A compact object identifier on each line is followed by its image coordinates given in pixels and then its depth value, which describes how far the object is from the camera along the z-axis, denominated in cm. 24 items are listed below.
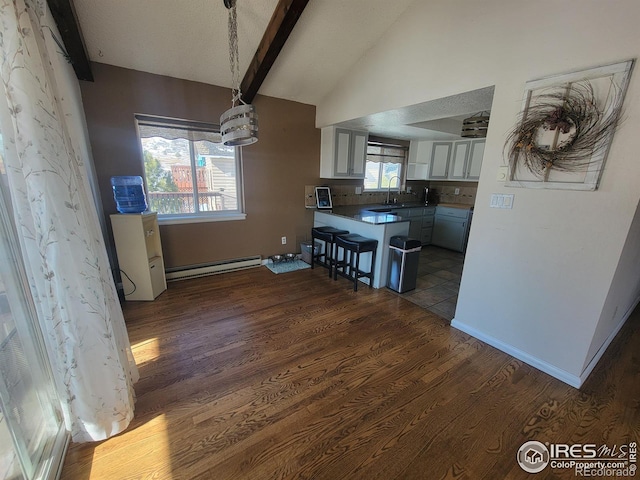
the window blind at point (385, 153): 492
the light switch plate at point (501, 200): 203
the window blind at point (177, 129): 305
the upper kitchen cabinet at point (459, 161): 473
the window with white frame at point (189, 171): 315
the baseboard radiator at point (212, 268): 347
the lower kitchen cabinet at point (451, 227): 477
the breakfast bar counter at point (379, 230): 325
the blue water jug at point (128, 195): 282
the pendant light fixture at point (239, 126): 187
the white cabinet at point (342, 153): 406
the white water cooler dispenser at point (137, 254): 273
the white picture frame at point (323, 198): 429
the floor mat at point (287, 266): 389
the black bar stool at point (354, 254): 318
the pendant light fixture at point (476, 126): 243
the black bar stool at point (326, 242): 362
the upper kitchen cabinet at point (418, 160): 519
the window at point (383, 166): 497
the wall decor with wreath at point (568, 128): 155
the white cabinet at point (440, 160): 495
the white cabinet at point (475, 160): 455
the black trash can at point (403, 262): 313
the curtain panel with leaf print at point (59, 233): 103
